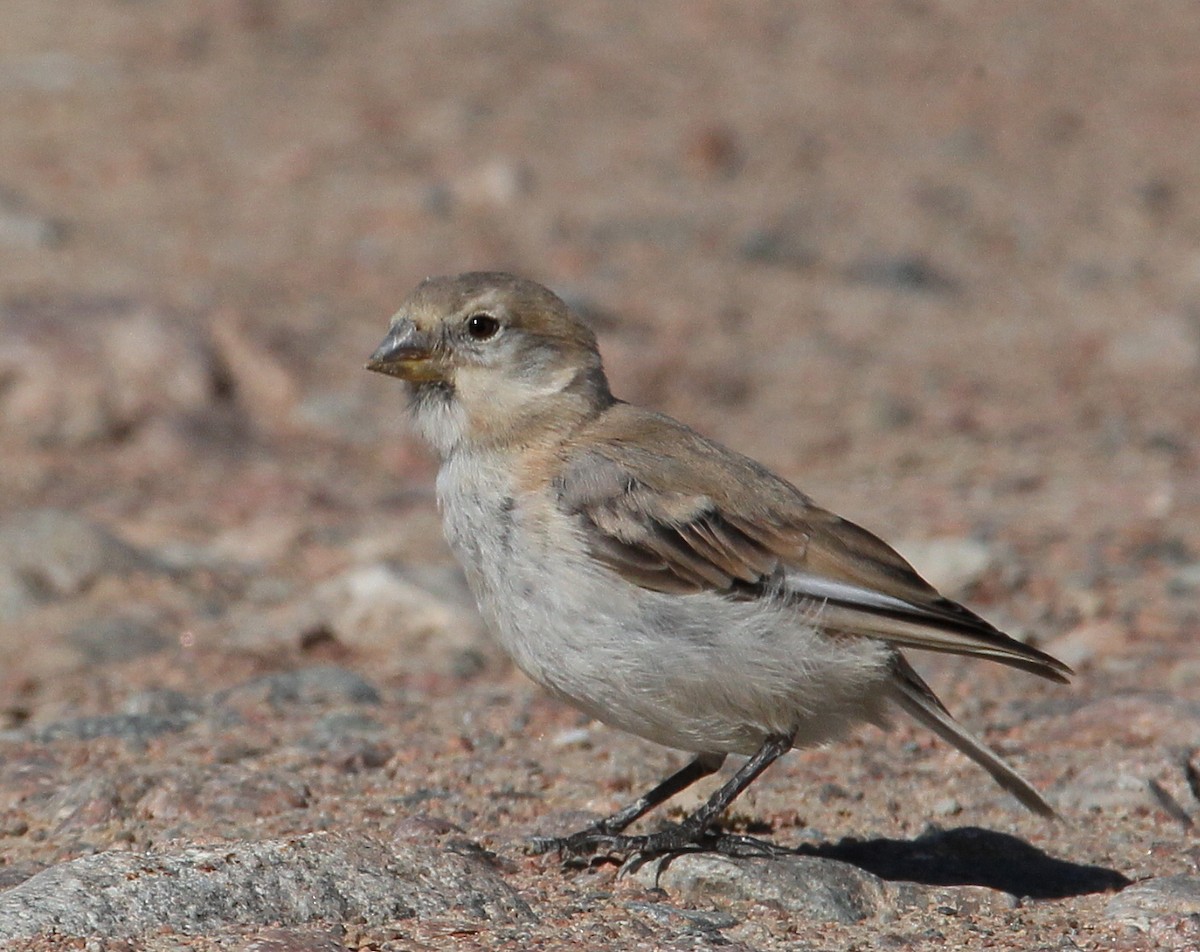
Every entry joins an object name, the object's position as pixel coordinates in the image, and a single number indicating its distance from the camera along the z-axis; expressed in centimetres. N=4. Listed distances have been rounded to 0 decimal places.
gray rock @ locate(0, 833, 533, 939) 790
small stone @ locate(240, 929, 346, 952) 770
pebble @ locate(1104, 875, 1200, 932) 874
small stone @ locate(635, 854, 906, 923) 881
